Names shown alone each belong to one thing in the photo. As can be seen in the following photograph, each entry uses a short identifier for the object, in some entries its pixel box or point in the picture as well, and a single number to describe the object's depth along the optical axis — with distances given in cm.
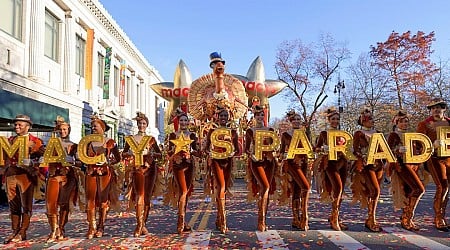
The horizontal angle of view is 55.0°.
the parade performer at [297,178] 753
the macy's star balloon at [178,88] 2608
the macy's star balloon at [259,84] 2466
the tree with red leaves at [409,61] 2997
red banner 3712
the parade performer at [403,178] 753
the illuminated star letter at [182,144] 739
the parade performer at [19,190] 695
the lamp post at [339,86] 3303
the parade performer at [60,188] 696
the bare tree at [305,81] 3316
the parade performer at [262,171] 752
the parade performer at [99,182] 707
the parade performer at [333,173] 753
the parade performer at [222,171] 739
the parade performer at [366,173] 750
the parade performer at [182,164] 741
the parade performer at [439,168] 756
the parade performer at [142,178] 720
